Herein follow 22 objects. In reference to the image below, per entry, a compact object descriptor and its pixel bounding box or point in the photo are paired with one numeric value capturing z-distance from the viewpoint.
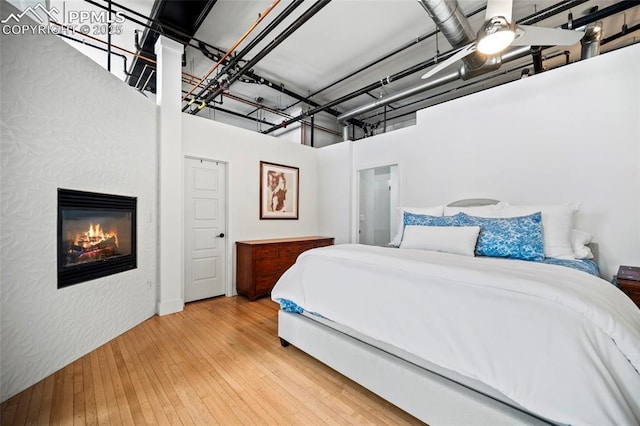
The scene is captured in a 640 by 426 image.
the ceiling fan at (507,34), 1.87
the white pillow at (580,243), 2.26
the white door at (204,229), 3.65
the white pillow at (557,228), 2.27
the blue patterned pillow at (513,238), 2.17
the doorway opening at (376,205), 4.58
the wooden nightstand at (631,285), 1.94
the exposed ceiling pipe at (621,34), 2.79
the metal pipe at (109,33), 2.76
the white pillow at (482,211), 2.66
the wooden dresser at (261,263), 3.75
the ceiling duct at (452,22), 2.23
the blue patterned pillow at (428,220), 2.73
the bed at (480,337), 1.01
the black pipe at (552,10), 2.42
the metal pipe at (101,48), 3.06
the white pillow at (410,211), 3.09
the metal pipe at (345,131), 5.52
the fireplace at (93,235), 2.15
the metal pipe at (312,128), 5.22
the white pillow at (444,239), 2.34
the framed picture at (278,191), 4.45
